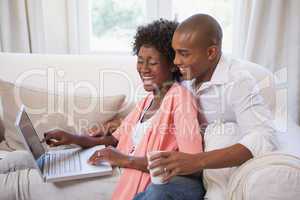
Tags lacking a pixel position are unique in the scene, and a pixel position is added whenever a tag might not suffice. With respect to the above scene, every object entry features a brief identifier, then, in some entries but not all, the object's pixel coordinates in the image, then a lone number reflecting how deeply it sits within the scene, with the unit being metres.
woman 1.26
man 1.10
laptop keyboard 1.31
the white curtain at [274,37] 2.14
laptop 1.27
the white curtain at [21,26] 2.32
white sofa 1.61
